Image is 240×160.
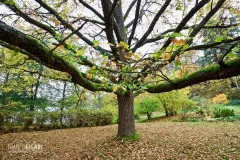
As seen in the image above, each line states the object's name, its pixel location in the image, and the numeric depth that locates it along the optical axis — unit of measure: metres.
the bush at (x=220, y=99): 19.23
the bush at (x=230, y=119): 11.55
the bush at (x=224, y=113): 12.99
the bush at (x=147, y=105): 16.50
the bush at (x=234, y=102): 20.36
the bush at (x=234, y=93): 21.85
